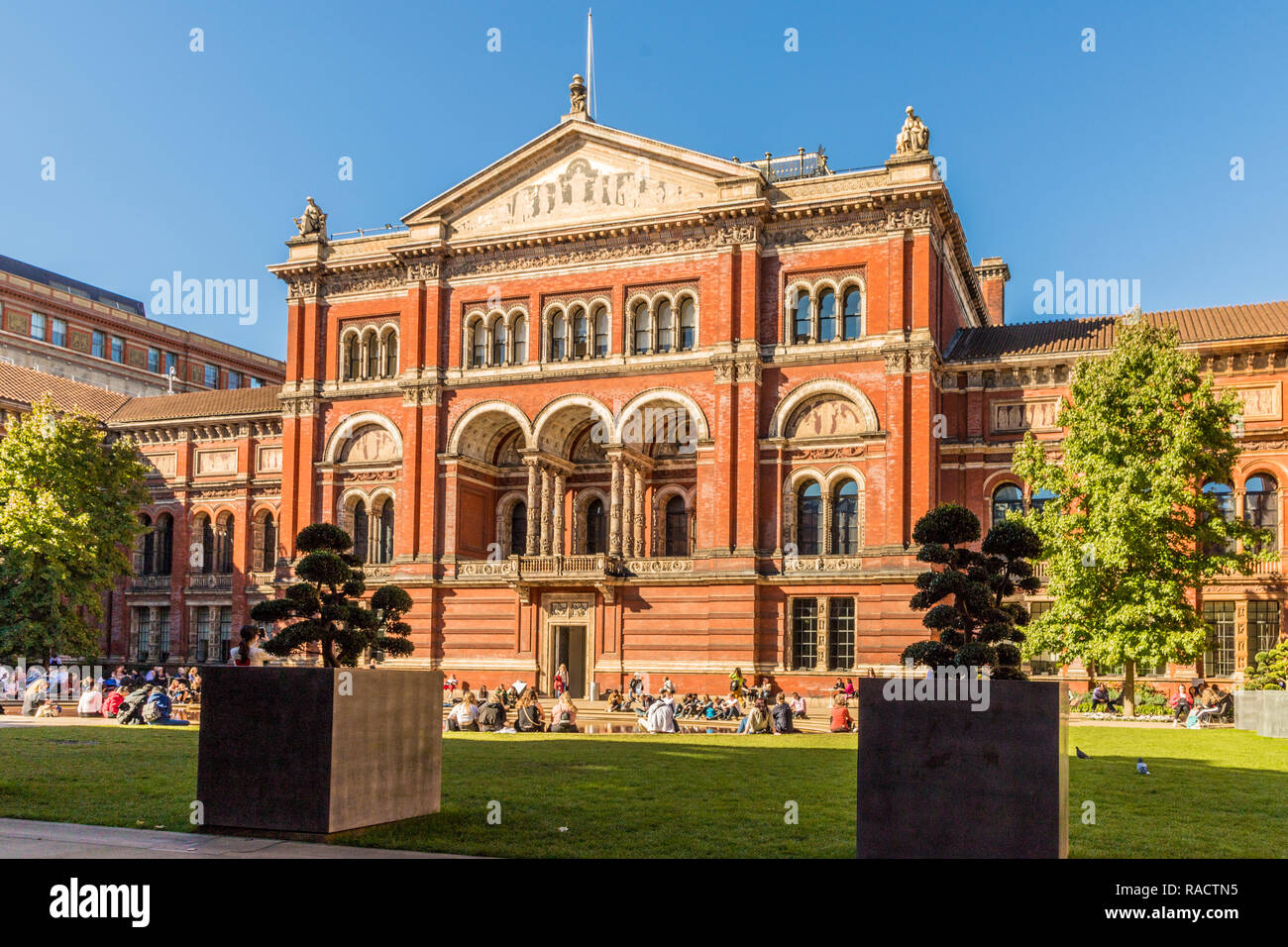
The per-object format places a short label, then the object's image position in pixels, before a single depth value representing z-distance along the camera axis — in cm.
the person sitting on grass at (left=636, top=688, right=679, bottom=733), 3397
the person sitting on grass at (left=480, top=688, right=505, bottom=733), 3409
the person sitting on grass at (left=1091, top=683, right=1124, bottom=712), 4144
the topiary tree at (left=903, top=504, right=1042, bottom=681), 1249
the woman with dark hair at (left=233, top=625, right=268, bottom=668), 2053
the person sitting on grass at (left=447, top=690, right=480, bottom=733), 3450
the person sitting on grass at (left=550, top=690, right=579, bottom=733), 3409
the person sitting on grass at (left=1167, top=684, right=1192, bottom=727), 3834
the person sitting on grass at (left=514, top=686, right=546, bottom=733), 3350
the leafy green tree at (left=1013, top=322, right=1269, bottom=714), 3756
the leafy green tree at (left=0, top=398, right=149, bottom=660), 4700
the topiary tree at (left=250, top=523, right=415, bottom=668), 1548
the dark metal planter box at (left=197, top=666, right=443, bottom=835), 1319
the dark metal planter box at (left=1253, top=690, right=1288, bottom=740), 3191
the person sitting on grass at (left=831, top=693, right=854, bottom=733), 3384
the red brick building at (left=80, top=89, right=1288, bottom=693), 4359
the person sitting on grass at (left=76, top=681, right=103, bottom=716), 3759
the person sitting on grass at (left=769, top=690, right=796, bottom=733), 3381
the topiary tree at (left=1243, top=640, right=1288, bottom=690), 3838
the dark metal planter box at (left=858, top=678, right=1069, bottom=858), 1093
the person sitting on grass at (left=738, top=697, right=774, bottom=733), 3419
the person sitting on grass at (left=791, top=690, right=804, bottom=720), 4062
